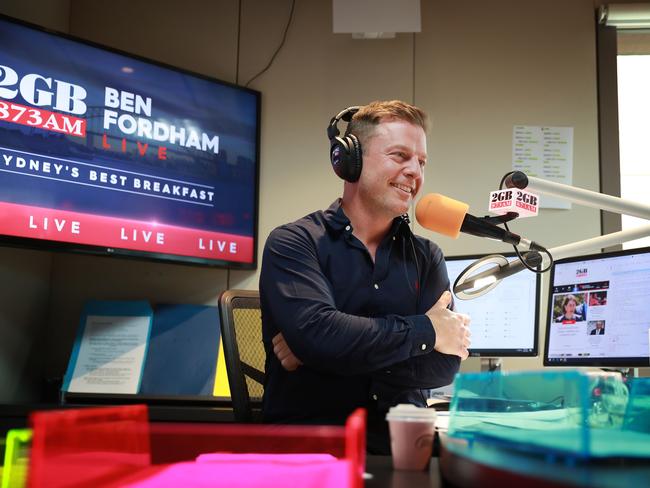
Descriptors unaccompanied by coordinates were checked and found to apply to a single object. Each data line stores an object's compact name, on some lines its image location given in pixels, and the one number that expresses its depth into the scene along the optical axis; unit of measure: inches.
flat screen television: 89.7
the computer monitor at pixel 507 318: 97.0
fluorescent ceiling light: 112.6
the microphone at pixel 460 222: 49.1
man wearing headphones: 60.2
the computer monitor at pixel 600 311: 82.7
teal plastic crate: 24.5
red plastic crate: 25.0
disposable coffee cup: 33.7
